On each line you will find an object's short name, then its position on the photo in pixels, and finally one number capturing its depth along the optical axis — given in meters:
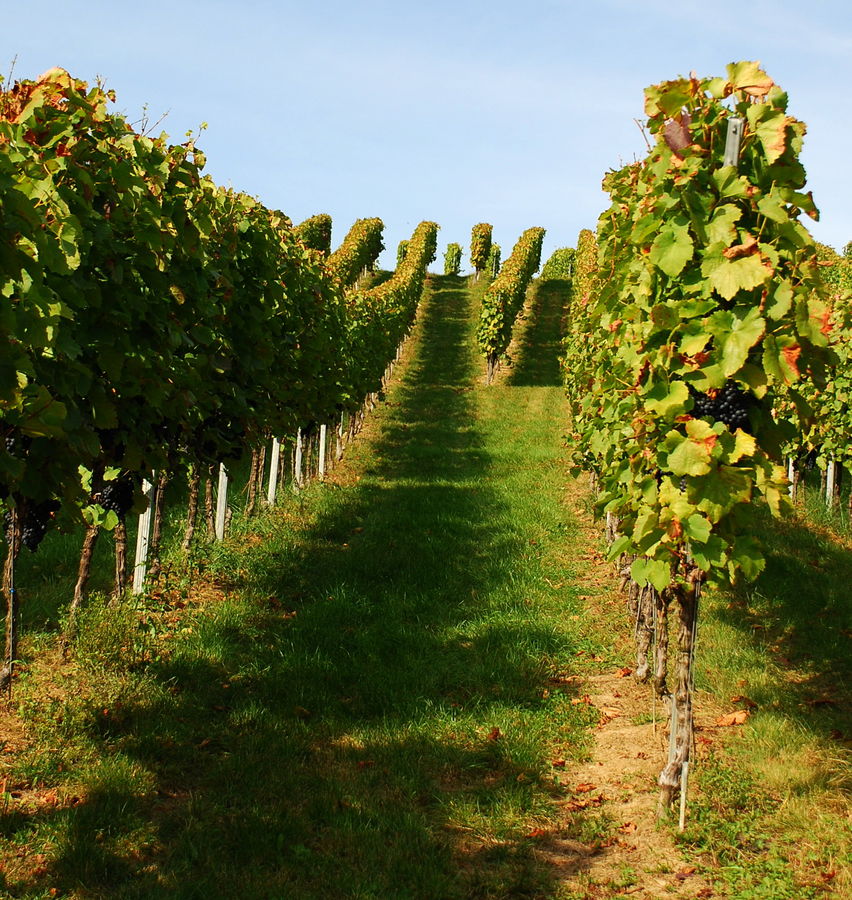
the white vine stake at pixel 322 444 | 15.84
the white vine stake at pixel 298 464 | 14.46
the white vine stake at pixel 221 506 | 10.31
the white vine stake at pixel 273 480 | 12.53
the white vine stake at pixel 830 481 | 14.88
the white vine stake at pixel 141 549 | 7.86
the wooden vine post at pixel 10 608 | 5.71
